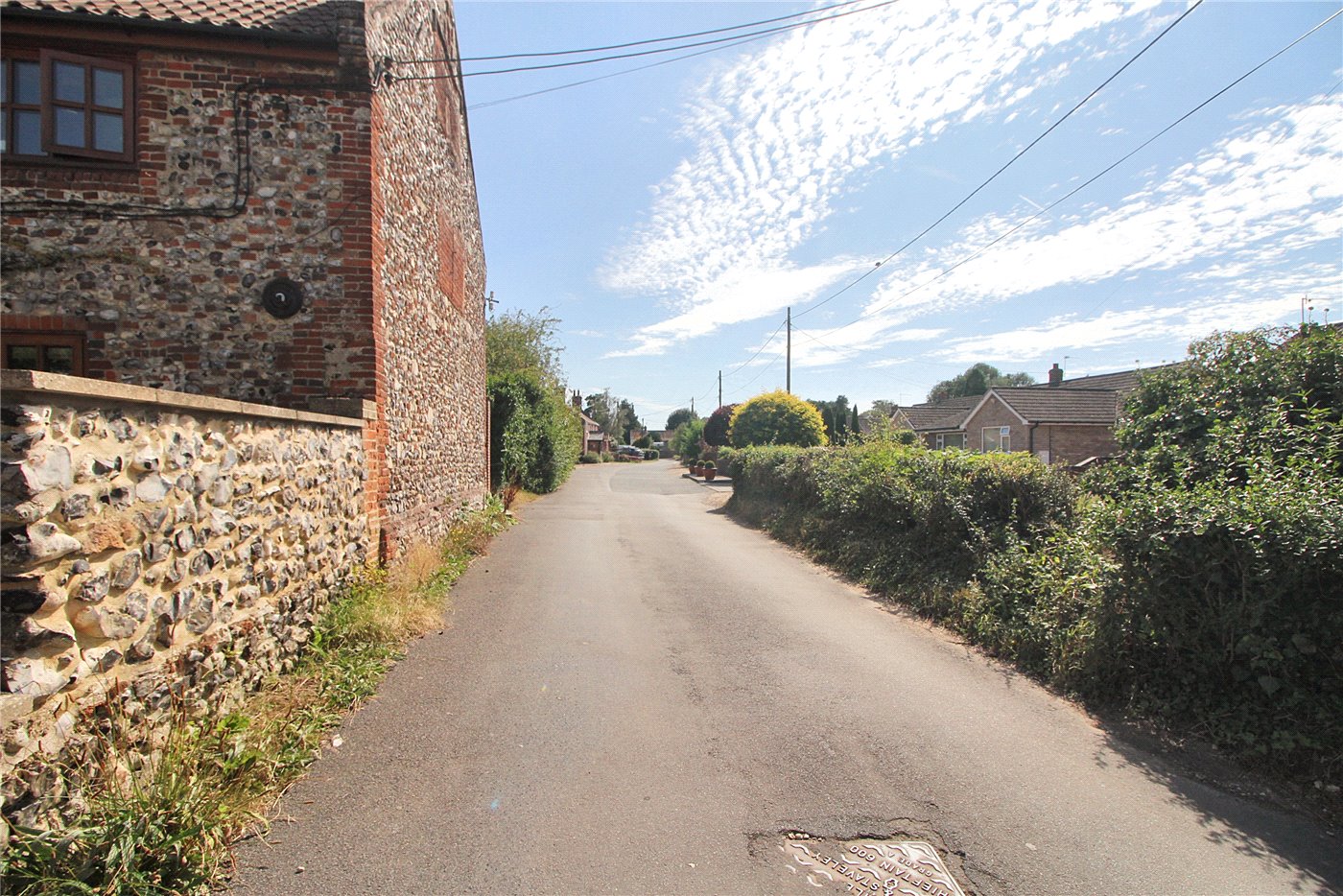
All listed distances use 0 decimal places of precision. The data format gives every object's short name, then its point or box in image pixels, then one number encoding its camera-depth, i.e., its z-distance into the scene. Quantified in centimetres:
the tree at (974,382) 7850
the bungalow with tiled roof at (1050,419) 2792
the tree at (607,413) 8700
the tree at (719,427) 4141
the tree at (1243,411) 493
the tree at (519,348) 2803
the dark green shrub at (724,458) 3005
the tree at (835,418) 4339
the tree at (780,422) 3019
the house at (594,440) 6950
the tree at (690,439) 4861
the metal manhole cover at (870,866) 284
